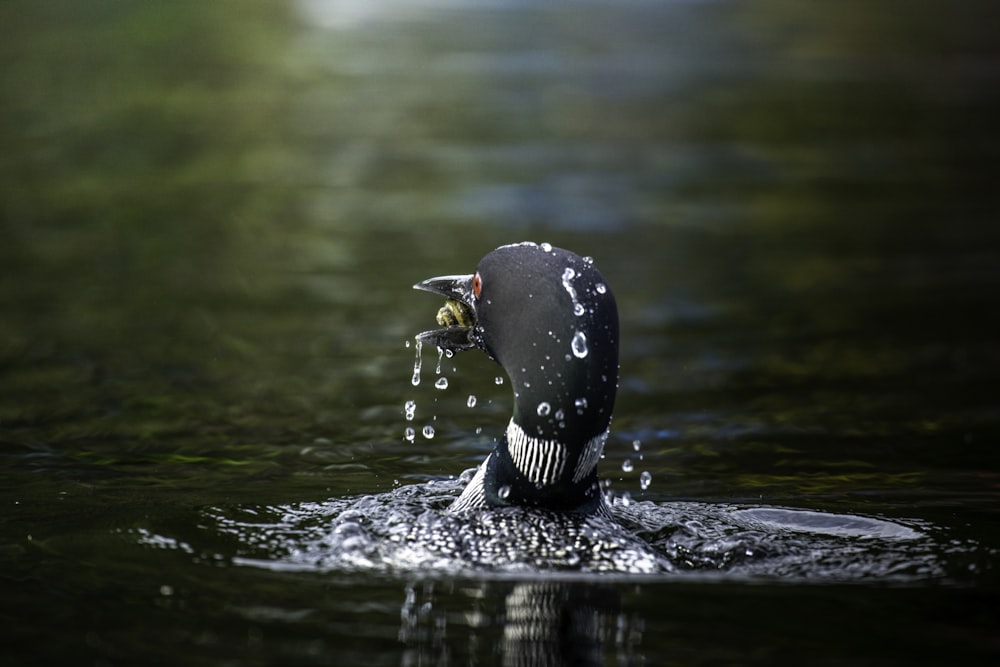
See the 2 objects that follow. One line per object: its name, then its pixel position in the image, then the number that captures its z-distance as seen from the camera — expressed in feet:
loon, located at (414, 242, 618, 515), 28.22
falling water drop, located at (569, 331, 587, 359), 28.14
